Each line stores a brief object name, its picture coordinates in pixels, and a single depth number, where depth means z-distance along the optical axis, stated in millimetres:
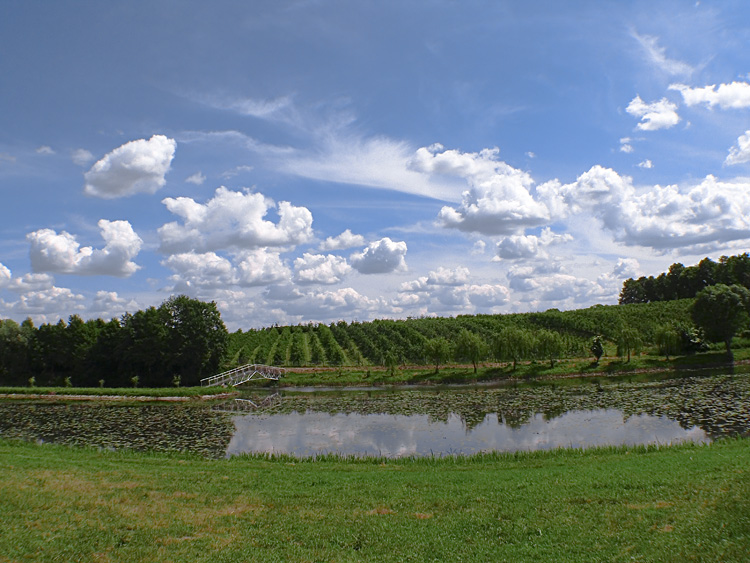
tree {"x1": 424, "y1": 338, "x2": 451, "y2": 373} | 52219
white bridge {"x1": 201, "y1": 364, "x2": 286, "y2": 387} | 51219
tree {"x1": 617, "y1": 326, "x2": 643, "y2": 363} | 49156
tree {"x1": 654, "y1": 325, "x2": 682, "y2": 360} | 47938
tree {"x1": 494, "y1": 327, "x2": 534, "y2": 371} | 49750
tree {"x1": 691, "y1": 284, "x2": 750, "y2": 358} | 45781
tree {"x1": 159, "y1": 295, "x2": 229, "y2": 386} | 54062
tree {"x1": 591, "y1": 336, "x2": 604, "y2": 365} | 49406
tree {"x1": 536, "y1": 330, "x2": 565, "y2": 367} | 49469
